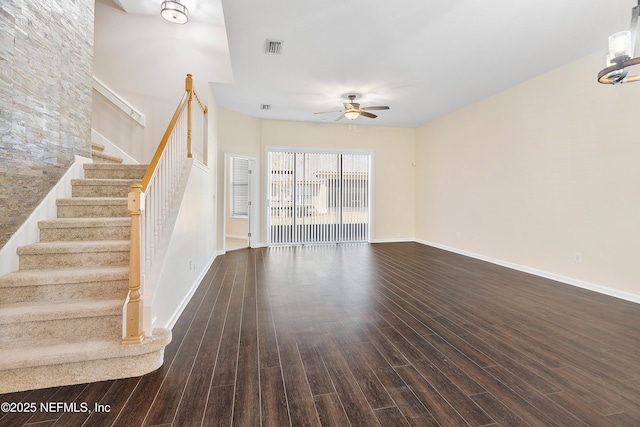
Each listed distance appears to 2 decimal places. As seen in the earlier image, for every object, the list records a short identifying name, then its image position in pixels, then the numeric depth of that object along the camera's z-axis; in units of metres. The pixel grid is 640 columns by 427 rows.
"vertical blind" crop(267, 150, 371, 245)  7.33
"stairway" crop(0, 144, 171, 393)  1.88
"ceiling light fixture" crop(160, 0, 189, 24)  4.27
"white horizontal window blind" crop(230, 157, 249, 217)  7.41
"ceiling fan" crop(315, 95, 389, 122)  5.36
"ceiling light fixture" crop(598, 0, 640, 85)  2.10
